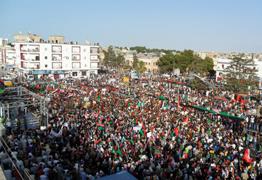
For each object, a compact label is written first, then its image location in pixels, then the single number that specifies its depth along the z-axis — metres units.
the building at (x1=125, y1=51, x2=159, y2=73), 85.96
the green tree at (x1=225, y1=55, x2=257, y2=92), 36.00
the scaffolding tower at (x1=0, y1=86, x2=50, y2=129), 18.64
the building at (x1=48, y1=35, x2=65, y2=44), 59.59
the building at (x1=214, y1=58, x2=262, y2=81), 54.46
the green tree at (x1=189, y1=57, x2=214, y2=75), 56.09
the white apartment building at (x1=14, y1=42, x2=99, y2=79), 53.47
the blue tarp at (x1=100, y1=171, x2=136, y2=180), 9.05
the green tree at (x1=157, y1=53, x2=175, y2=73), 64.62
